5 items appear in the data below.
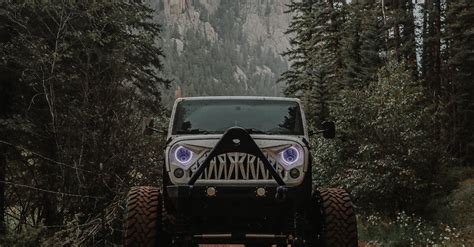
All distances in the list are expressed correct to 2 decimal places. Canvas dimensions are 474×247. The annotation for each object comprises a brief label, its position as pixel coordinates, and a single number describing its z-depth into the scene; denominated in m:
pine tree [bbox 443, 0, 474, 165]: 29.98
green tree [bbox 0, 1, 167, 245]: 10.41
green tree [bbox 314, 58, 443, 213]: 17.81
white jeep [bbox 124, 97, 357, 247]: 6.05
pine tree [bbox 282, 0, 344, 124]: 30.33
